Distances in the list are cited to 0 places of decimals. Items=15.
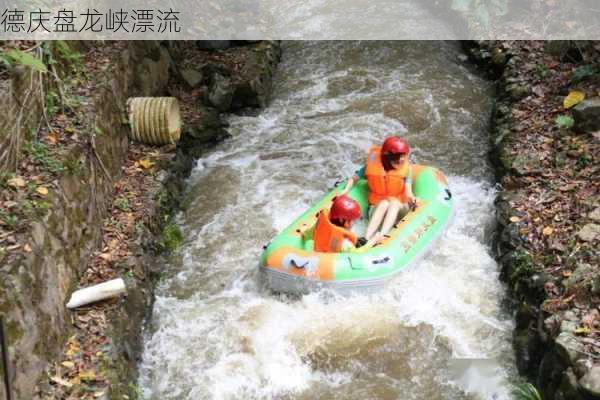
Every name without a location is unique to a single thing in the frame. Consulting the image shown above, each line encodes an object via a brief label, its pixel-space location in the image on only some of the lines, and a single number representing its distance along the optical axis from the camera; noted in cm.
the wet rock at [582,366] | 482
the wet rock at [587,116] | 772
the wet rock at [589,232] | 613
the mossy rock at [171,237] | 737
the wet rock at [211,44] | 1085
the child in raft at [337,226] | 641
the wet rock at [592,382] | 465
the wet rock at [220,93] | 970
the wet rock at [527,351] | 566
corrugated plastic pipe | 790
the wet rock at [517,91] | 920
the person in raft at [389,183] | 709
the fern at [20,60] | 573
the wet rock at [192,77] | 973
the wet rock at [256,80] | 999
